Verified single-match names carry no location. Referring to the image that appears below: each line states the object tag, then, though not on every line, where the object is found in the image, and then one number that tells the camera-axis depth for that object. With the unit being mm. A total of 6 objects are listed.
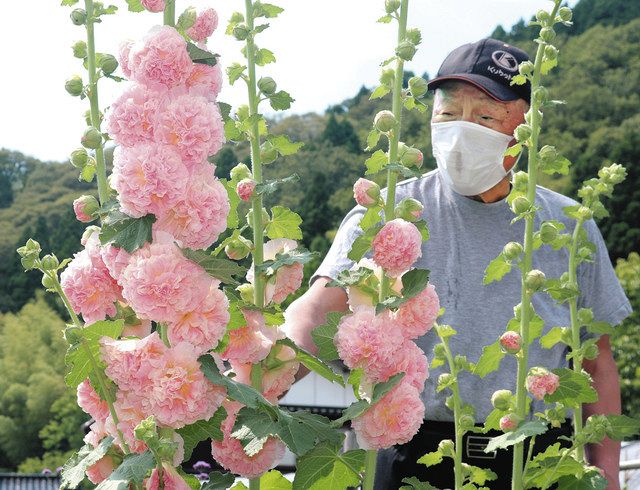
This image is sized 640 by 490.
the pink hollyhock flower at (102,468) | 1639
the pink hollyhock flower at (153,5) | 1634
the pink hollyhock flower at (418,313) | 1673
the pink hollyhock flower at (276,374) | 1775
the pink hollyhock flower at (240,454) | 1702
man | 2918
